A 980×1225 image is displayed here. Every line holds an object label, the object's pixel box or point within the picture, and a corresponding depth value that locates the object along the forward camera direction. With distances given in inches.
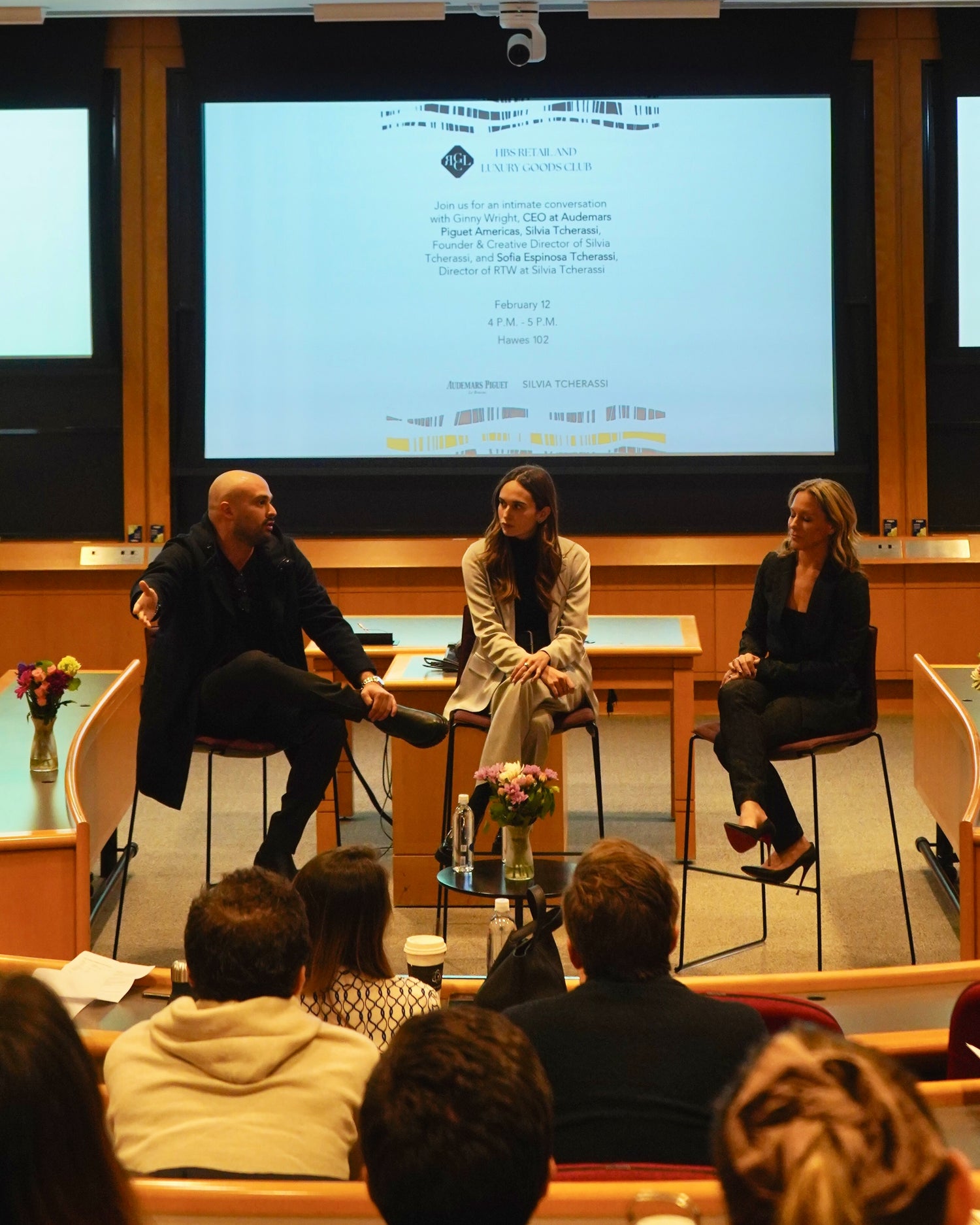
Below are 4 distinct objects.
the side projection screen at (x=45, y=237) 284.8
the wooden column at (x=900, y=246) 280.4
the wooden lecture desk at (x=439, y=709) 172.4
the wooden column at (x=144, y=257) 284.7
